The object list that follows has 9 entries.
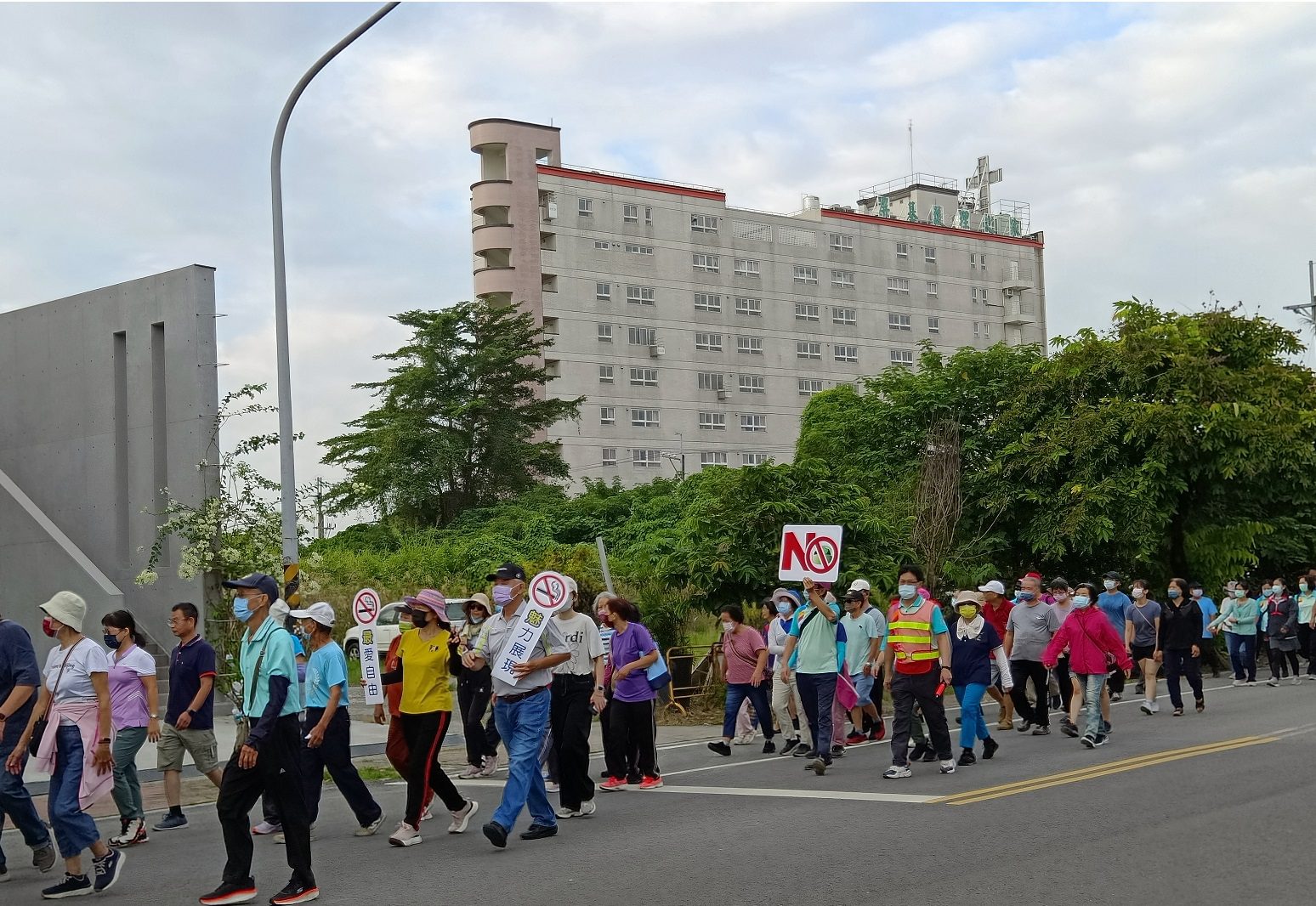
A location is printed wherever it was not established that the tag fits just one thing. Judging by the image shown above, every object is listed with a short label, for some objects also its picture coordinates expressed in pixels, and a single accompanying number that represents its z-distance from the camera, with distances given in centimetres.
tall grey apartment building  7369
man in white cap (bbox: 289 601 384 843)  1071
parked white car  3173
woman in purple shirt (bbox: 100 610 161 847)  1112
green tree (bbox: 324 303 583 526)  5959
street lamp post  1627
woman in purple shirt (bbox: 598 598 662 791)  1339
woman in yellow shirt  1052
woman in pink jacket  1498
